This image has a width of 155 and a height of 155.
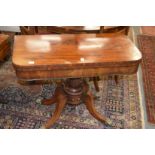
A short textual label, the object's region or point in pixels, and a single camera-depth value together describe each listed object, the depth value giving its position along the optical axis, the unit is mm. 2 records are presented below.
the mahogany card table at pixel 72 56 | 1279
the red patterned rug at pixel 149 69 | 2147
